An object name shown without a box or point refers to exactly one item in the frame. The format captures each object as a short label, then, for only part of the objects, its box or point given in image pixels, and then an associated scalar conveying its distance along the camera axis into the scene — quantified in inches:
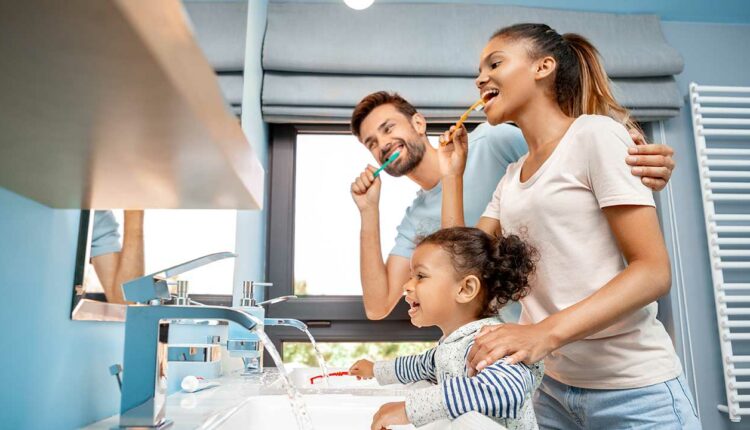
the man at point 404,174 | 68.4
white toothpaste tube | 44.3
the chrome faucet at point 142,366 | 28.1
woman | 33.8
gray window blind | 87.4
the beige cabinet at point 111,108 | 12.0
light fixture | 75.8
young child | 41.2
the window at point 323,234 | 88.0
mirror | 33.1
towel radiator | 86.0
